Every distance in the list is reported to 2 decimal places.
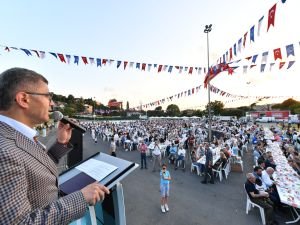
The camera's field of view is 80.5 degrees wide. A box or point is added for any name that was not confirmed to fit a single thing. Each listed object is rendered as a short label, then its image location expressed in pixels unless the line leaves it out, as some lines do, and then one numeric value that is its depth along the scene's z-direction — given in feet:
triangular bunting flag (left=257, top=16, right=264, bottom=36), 21.53
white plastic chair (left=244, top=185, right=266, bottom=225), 18.03
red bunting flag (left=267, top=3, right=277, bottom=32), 19.17
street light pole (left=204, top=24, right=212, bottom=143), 63.41
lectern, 4.33
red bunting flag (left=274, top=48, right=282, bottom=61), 27.26
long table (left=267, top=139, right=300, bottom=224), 17.33
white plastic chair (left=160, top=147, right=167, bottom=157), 47.67
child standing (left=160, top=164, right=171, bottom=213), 20.49
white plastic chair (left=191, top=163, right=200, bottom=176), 33.29
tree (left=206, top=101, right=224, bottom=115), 242.58
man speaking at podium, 2.55
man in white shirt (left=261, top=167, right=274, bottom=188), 21.60
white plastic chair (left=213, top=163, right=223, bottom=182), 30.07
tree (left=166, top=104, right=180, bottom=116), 290.52
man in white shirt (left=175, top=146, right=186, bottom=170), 37.58
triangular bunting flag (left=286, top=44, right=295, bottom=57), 25.18
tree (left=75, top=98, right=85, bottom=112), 262.43
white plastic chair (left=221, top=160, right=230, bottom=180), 31.21
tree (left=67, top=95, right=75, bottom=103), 283.75
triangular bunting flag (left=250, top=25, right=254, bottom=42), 23.50
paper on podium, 4.36
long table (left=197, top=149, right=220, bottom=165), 32.00
